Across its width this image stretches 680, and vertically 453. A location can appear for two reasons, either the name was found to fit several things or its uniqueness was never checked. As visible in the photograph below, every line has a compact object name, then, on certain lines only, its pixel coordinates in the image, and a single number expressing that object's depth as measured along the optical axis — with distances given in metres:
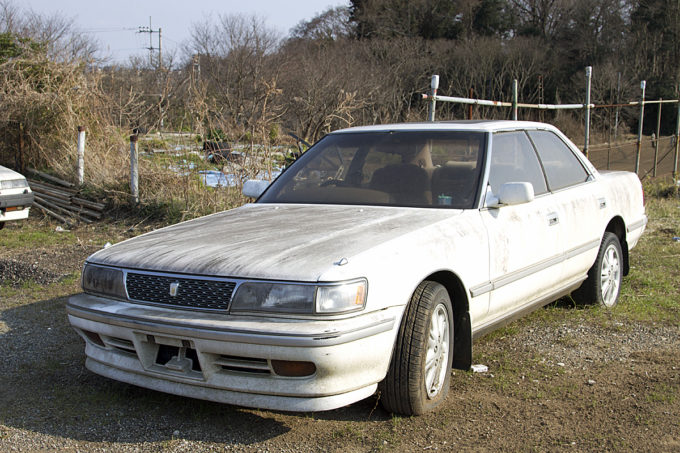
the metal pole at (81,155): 11.13
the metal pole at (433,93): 7.30
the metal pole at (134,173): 9.74
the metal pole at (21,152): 12.98
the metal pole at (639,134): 11.40
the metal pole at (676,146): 12.81
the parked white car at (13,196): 9.27
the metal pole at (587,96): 9.66
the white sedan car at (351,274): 2.96
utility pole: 60.91
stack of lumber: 10.10
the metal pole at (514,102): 8.48
